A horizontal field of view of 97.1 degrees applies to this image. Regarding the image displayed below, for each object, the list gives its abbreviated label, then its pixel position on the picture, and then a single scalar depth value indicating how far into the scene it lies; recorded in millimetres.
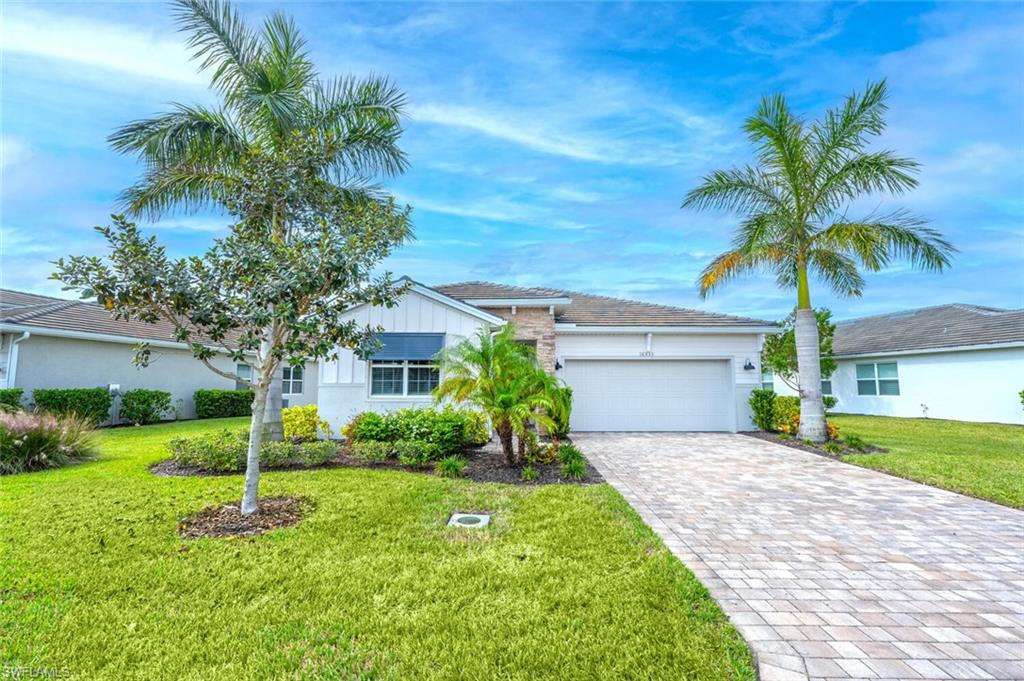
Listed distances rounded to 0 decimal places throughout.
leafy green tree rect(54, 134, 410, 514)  5285
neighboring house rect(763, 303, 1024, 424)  16844
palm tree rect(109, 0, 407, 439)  9570
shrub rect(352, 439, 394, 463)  8930
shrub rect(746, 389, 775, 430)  14078
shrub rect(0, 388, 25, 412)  12197
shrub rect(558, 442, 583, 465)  8523
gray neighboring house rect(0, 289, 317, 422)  13328
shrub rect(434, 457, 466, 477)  8031
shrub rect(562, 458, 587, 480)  7840
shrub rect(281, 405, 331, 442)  11961
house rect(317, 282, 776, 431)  14469
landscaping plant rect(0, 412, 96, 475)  8109
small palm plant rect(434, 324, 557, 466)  8117
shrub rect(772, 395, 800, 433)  13438
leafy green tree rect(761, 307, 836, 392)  17578
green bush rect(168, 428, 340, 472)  8406
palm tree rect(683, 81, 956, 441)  11141
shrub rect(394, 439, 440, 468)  8711
